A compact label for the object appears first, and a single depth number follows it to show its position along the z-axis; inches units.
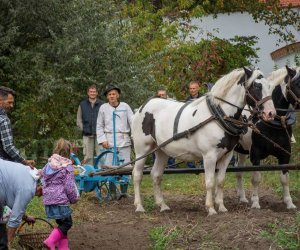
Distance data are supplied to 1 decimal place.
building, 1368.1
